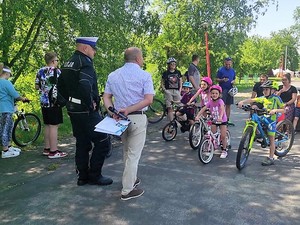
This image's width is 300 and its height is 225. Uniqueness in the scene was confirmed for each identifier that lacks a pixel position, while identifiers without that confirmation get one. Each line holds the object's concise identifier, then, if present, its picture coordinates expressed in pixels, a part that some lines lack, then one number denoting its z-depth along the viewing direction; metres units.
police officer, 3.36
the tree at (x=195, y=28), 15.03
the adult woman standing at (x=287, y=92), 5.78
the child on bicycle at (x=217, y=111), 4.71
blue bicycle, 4.24
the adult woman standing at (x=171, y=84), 6.67
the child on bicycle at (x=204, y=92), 5.21
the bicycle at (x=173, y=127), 5.86
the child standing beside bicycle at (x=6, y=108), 4.71
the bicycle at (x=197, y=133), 5.03
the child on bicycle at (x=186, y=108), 5.74
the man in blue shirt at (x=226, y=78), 6.97
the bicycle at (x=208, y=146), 4.50
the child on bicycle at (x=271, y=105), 4.47
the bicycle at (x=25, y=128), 5.37
